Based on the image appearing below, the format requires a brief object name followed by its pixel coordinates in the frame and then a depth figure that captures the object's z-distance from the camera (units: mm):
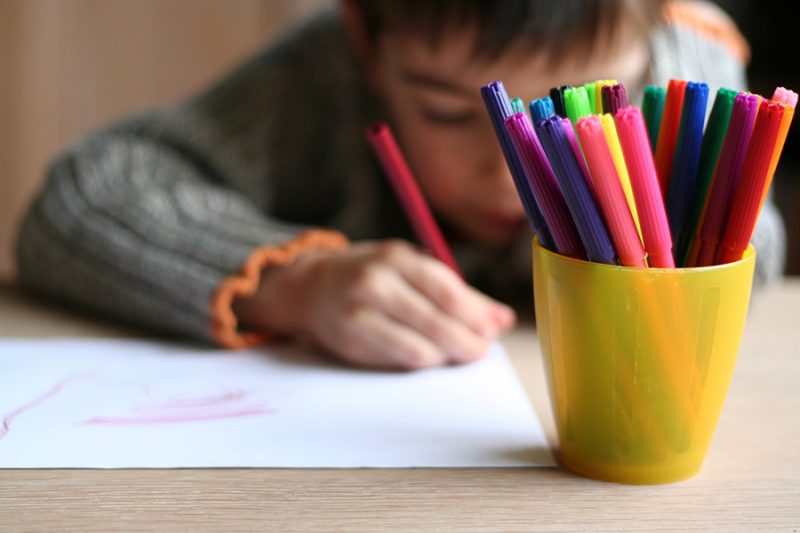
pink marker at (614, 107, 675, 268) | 818
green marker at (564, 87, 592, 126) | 837
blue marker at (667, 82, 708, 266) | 848
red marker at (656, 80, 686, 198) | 863
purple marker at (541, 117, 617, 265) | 812
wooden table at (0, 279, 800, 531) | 832
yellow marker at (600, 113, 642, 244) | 819
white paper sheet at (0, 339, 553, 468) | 888
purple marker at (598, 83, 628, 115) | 840
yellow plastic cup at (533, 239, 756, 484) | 838
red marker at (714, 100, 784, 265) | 820
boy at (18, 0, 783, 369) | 1037
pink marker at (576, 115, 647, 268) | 810
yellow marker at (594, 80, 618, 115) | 850
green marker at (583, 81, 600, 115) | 850
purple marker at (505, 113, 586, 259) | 830
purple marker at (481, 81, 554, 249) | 841
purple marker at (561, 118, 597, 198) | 814
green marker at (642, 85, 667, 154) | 885
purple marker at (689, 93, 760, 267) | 826
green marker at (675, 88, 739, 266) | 841
